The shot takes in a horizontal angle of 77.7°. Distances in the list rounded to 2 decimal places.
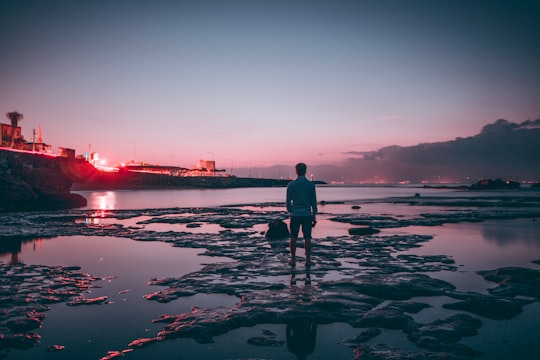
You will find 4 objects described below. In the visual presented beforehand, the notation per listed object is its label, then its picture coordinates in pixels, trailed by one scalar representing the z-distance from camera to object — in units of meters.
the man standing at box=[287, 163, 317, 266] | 9.54
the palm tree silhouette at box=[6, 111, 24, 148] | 80.81
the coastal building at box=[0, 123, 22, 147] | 66.06
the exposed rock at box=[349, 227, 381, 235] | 16.45
